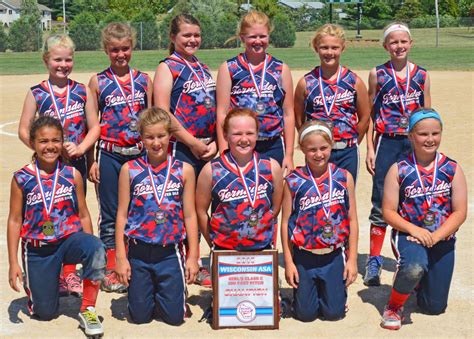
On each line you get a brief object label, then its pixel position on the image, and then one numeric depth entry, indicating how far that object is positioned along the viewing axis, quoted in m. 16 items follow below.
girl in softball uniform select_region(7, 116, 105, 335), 5.10
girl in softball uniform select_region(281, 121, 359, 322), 5.15
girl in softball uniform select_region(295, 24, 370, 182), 5.77
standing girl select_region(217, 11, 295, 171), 5.66
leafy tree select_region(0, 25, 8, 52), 41.00
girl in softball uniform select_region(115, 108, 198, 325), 5.09
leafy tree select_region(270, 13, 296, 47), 44.25
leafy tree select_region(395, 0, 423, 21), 65.50
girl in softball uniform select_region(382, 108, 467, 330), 5.14
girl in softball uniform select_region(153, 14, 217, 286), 5.65
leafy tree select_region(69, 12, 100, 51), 41.81
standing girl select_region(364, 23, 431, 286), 6.01
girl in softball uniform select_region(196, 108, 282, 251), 5.08
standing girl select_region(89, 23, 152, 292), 5.74
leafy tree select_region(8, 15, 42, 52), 40.59
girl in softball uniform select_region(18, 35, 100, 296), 5.60
